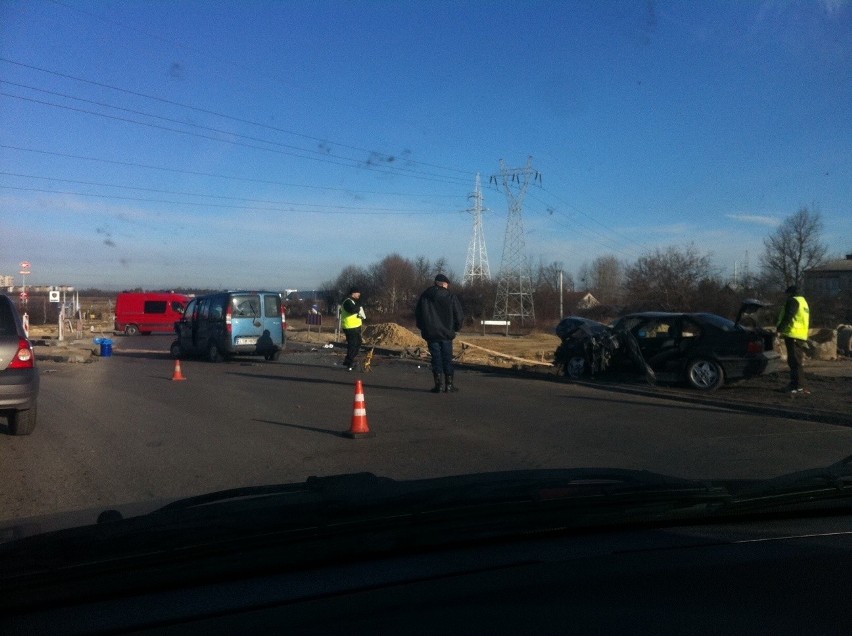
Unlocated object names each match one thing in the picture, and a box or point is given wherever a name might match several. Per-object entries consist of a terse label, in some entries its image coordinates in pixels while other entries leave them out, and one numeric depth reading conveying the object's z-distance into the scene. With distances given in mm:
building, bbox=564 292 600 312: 61219
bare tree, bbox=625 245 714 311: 43459
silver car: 8453
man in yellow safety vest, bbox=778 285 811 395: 12125
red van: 41906
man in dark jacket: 12898
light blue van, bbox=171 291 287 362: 20062
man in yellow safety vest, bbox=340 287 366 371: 17375
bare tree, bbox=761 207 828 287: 48344
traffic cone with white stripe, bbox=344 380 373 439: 9027
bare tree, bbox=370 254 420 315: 65125
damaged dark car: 12969
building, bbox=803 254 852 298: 45125
